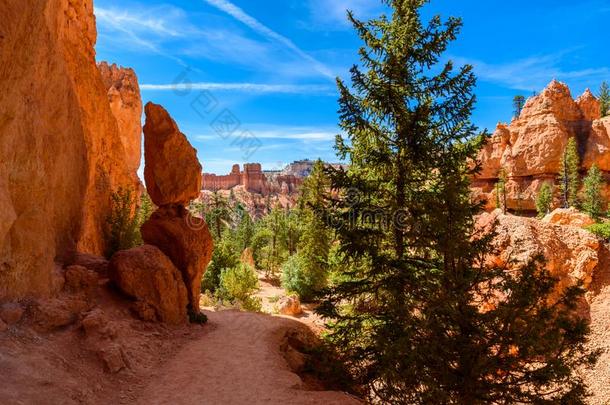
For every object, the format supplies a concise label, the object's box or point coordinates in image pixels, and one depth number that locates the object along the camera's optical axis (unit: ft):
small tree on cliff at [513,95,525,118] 280.82
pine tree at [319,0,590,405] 22.41
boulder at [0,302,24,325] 25.54
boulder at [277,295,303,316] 81.66
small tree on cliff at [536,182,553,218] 166.81
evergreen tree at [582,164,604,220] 147.33
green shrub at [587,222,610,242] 89.40
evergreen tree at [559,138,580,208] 164.45
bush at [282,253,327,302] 95.21
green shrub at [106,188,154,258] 57.06
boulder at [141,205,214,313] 48.34
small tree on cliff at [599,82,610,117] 233.62
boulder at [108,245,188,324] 40.34
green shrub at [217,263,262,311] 73.26
